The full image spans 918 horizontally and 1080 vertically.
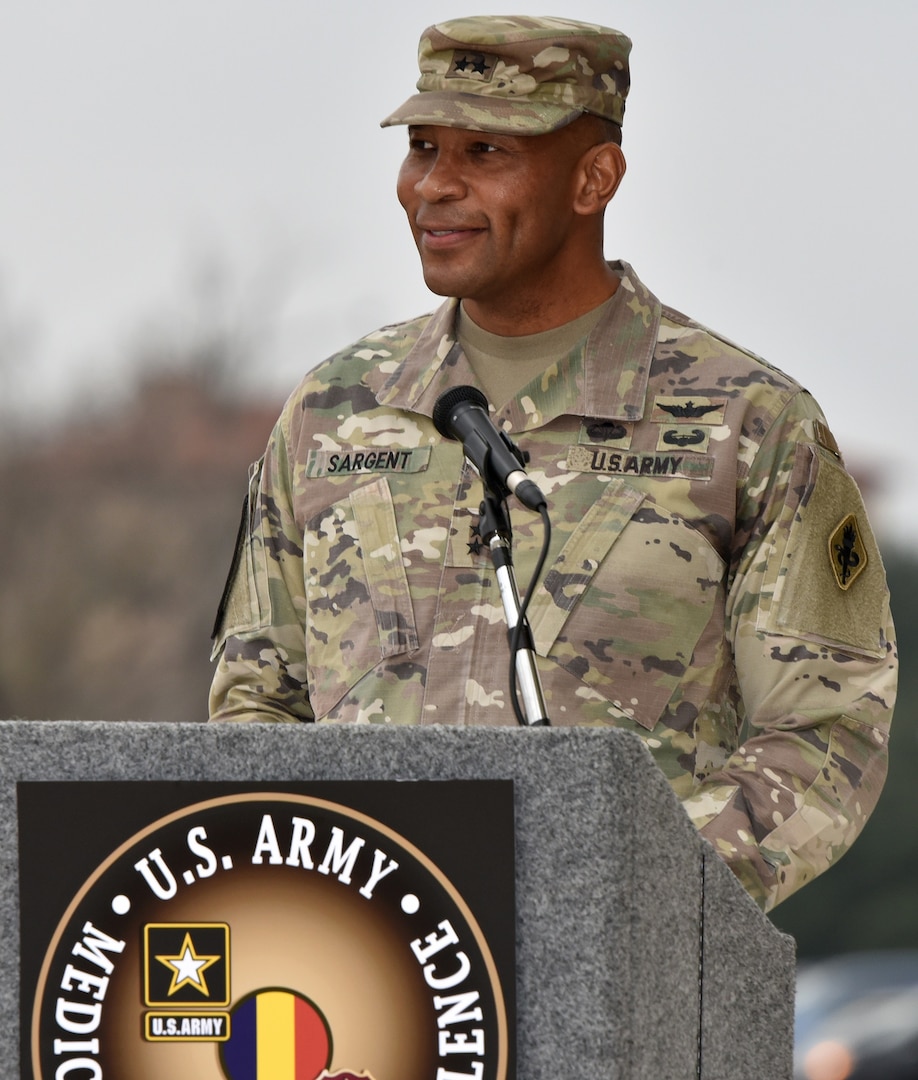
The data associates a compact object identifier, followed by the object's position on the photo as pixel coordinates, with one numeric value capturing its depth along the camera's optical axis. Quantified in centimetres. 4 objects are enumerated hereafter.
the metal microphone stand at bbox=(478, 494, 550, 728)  782
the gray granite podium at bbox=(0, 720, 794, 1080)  764
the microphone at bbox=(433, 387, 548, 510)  790
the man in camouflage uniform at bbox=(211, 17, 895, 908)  834
